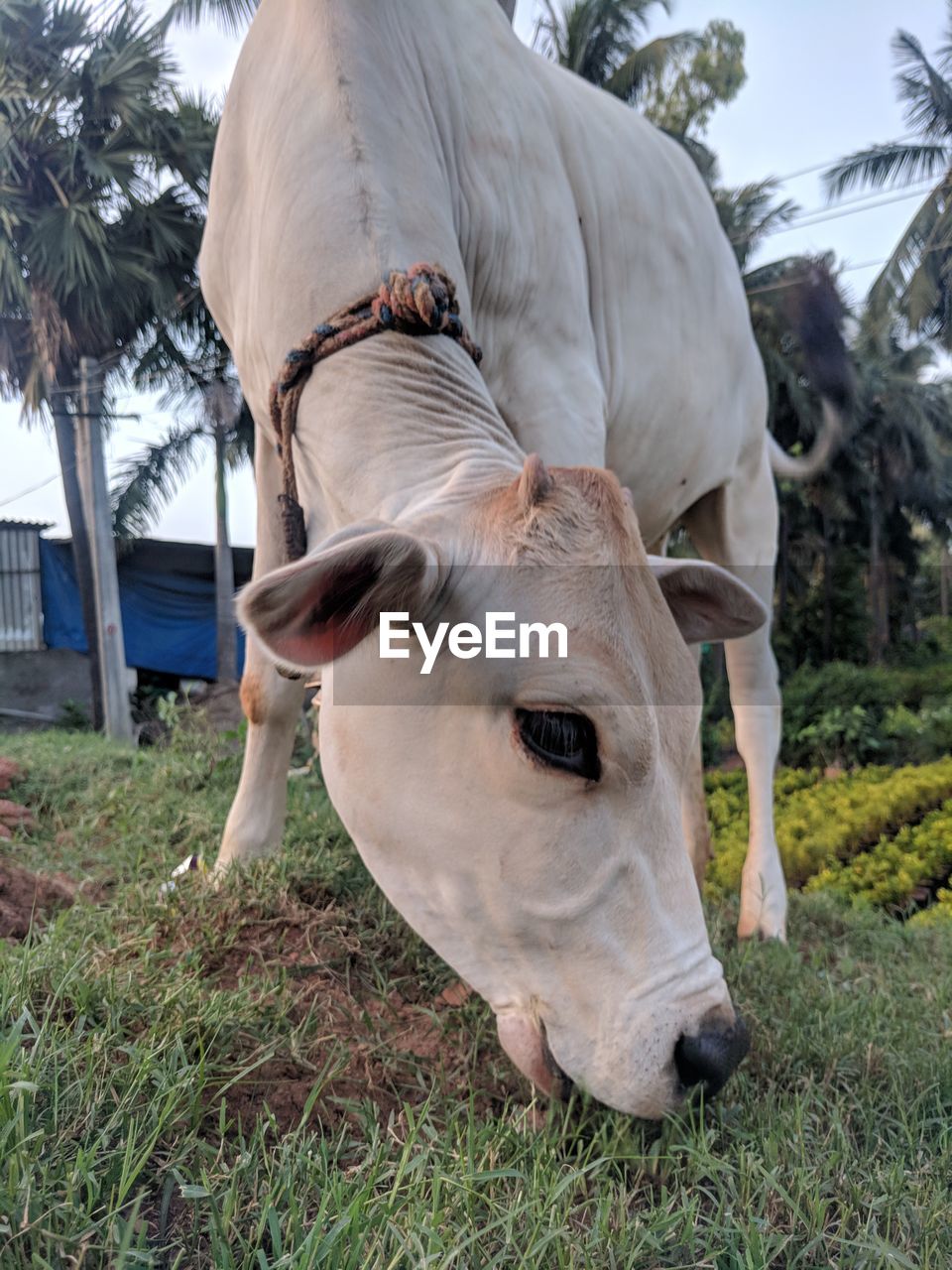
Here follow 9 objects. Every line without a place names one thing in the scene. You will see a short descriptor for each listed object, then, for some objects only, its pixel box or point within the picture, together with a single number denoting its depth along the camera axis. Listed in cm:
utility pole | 1266
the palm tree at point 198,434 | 1444
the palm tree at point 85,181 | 1204
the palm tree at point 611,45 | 1750
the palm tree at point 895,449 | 2597
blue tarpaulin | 1535
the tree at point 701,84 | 1816
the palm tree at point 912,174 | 2000
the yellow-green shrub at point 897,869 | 632
